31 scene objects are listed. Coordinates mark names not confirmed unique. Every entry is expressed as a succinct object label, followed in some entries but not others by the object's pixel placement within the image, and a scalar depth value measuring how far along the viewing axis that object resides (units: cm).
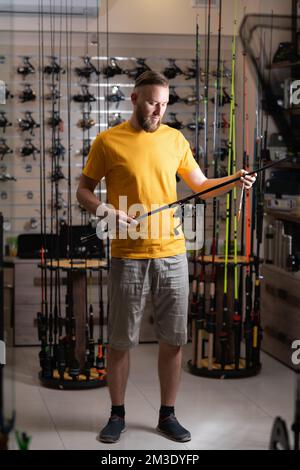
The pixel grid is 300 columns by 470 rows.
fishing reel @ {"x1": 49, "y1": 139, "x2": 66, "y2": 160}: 602
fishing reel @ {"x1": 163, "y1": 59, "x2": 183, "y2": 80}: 608
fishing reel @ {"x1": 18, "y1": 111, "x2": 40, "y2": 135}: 608
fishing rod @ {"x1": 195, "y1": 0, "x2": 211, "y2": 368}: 498
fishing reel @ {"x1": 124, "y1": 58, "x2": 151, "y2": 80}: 608
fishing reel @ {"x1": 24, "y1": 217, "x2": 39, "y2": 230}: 609
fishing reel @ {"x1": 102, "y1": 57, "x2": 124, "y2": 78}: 600
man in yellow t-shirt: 356
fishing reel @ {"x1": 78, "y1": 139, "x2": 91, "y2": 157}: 593
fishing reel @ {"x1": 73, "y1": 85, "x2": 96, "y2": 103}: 605
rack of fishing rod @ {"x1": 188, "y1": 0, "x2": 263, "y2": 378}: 494
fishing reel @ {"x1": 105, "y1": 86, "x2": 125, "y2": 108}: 605
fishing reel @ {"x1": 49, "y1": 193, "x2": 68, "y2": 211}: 609
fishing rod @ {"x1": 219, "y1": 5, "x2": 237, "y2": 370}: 492
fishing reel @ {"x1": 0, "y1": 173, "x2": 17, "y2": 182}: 453
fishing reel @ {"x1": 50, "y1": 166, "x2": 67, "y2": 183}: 571
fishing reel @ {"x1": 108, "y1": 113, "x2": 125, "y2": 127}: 605
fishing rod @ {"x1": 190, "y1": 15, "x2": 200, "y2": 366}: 501
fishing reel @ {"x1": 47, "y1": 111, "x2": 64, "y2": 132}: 600
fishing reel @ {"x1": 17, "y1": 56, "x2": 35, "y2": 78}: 604
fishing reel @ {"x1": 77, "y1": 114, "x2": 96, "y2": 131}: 609
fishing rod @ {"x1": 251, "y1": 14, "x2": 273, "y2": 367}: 500
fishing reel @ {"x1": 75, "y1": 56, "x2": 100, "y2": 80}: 603
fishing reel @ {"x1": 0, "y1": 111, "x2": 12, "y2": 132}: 330
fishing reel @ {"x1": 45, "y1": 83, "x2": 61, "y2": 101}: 594
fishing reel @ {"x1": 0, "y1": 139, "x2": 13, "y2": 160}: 566
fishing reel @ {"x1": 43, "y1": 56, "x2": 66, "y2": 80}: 601
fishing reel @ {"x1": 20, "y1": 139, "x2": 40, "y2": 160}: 605
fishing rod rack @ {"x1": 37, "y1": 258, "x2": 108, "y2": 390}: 467
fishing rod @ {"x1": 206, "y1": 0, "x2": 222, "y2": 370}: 491
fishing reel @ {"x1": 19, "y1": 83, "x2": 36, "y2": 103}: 603
